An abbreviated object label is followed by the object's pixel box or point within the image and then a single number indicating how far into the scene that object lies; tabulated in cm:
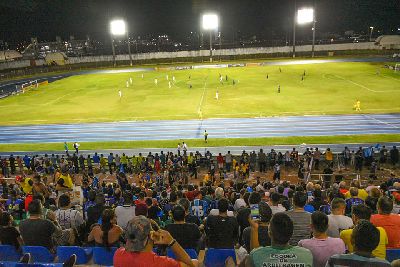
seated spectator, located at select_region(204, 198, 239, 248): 597
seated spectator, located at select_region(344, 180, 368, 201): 953
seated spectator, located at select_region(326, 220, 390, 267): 371
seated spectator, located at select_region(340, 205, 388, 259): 478
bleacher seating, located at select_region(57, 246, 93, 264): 575
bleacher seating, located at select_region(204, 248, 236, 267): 514
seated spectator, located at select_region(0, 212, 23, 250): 598
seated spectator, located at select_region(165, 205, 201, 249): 557
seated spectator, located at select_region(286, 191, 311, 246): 557
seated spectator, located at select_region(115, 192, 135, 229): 723
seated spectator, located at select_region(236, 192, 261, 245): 688
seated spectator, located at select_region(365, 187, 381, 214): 805
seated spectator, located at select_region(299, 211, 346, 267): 446
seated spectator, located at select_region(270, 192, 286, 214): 712
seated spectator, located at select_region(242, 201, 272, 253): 547
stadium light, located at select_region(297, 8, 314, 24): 7375
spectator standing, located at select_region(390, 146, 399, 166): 1970
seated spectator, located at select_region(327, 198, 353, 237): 614
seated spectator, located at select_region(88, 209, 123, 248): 572
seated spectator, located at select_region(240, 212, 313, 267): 373
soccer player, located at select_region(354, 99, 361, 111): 3219
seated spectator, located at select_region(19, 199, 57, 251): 595
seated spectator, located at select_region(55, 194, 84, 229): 688
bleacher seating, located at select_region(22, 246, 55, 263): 574
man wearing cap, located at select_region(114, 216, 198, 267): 362
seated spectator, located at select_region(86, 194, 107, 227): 692
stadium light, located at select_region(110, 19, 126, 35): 7706
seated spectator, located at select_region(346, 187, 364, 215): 843
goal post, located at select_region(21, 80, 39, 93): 5254
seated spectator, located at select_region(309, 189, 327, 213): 861
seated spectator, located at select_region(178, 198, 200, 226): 709
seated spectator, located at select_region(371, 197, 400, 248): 553
